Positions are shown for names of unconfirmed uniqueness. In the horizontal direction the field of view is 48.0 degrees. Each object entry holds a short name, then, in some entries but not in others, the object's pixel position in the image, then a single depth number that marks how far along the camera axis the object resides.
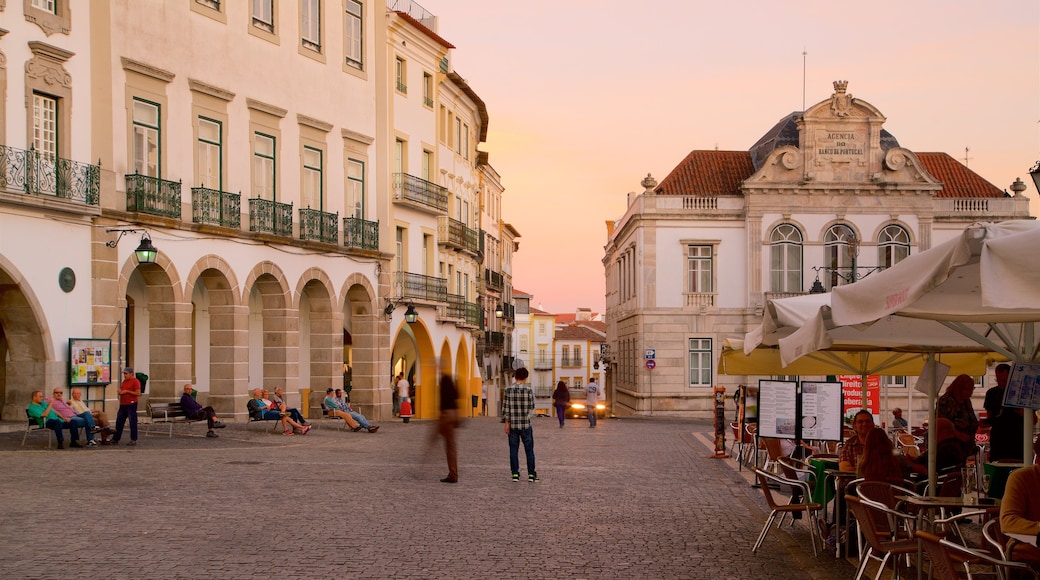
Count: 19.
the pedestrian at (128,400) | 23.00
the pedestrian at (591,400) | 39.28
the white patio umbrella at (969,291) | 6.26
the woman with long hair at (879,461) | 10.80
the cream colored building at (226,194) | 24.42
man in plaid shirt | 18.07
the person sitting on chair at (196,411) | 26.00
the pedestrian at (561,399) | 38.94
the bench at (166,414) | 25.83
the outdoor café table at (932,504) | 9.21
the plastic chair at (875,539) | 8.84
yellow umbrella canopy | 16.36
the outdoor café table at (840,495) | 11.45
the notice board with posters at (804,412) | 17.58
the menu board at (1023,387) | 9.04
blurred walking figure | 17.67
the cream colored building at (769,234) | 51.69
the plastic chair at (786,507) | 11.58
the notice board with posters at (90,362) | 24.81
